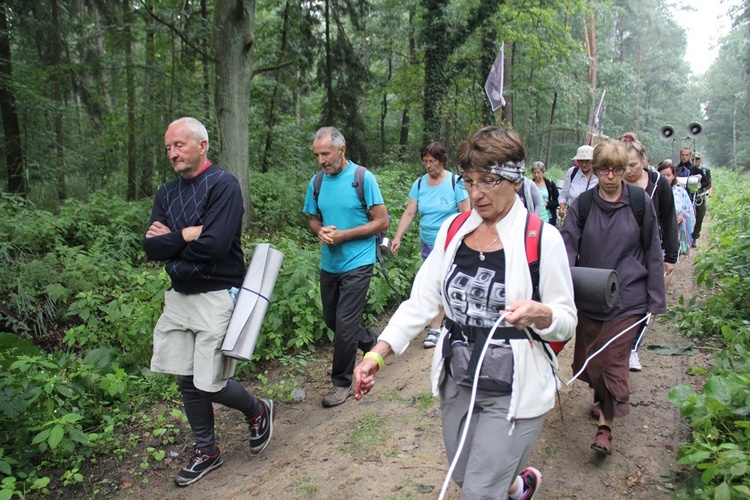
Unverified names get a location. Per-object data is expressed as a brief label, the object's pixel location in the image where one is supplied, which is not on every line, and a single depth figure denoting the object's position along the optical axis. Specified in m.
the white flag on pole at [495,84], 12.28
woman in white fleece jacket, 2.15
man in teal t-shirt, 4.54
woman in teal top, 5.77
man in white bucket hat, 6.75
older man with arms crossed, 3.35
